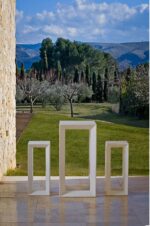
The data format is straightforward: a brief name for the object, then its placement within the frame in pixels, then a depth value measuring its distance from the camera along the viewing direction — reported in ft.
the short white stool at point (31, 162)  13.74
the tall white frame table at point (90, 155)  13.58
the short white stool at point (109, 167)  13.88
